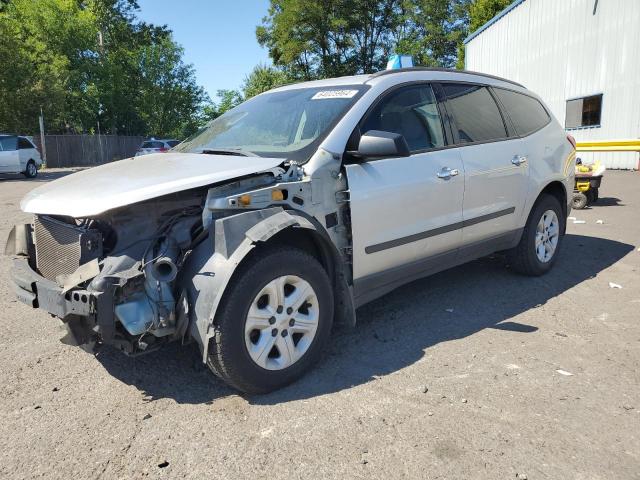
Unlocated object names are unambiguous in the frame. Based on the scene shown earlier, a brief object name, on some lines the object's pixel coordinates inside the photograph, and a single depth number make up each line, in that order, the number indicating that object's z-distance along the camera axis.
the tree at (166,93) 45.47
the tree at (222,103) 54.06
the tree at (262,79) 43.71
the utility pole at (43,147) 28.06
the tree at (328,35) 35.59
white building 15.30
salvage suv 2.76
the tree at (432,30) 38.16
